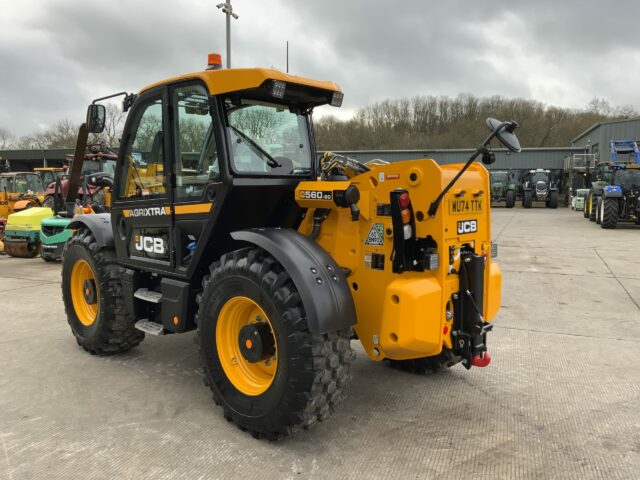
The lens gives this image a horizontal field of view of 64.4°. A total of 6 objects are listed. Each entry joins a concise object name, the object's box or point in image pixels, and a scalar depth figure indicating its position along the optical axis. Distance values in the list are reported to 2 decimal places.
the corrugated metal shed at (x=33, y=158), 44.44
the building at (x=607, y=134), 30.12
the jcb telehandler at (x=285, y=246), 2.85
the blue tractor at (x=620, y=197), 16.19
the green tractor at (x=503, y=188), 28.62
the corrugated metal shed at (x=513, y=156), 35.97
